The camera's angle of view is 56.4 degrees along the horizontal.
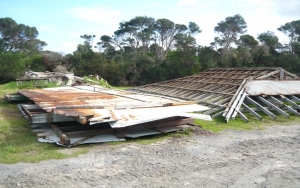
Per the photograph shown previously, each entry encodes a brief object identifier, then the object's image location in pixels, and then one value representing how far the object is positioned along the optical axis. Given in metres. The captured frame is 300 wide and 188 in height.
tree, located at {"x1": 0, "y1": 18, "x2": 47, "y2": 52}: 33.41
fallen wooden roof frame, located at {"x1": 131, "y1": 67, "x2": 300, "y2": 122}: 10.09
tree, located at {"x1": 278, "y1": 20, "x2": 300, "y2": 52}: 27.06
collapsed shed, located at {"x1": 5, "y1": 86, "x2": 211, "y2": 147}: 6.18
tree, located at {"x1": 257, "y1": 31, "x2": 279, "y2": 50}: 25.45
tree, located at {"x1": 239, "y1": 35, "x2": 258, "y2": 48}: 26.30
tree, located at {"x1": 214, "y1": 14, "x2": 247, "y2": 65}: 27.77
